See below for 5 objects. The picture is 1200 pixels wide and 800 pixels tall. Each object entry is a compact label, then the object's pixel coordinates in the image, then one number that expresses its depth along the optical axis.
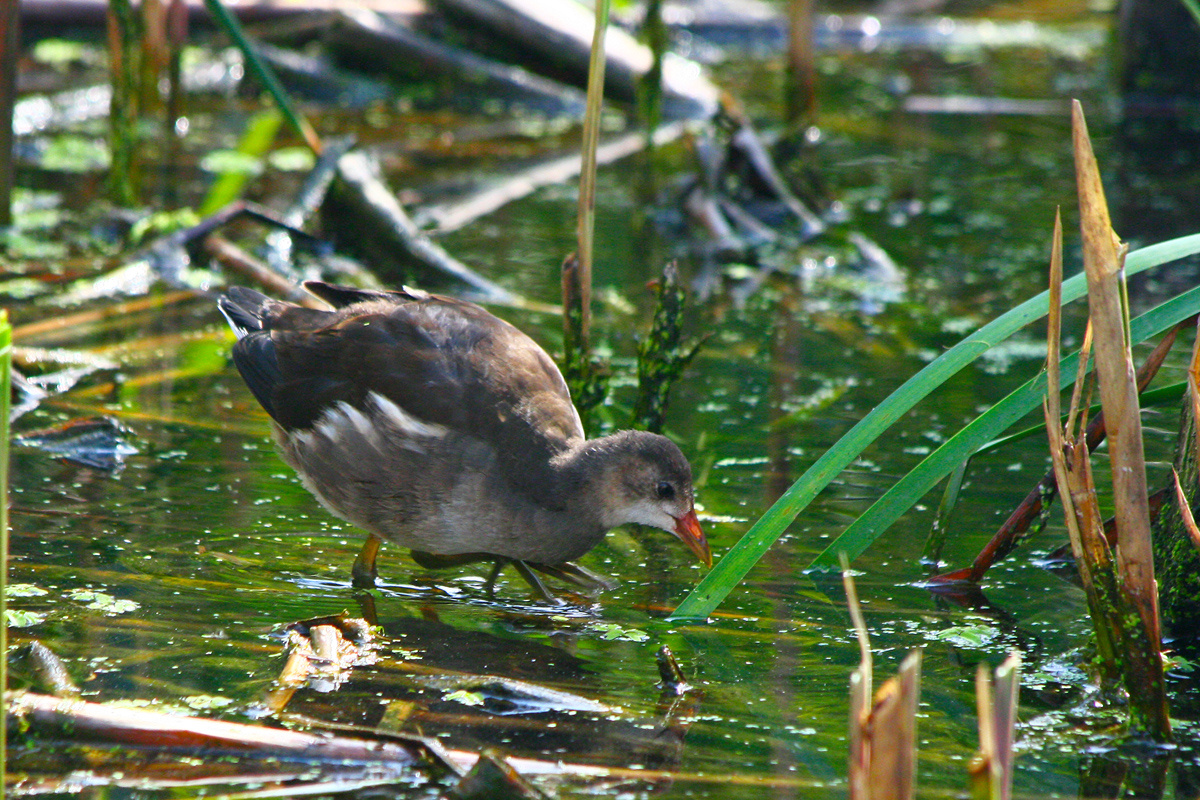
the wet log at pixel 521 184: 13.59
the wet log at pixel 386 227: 11.45
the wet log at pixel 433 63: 18.01
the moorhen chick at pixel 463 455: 7.09
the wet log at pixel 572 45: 17.45
